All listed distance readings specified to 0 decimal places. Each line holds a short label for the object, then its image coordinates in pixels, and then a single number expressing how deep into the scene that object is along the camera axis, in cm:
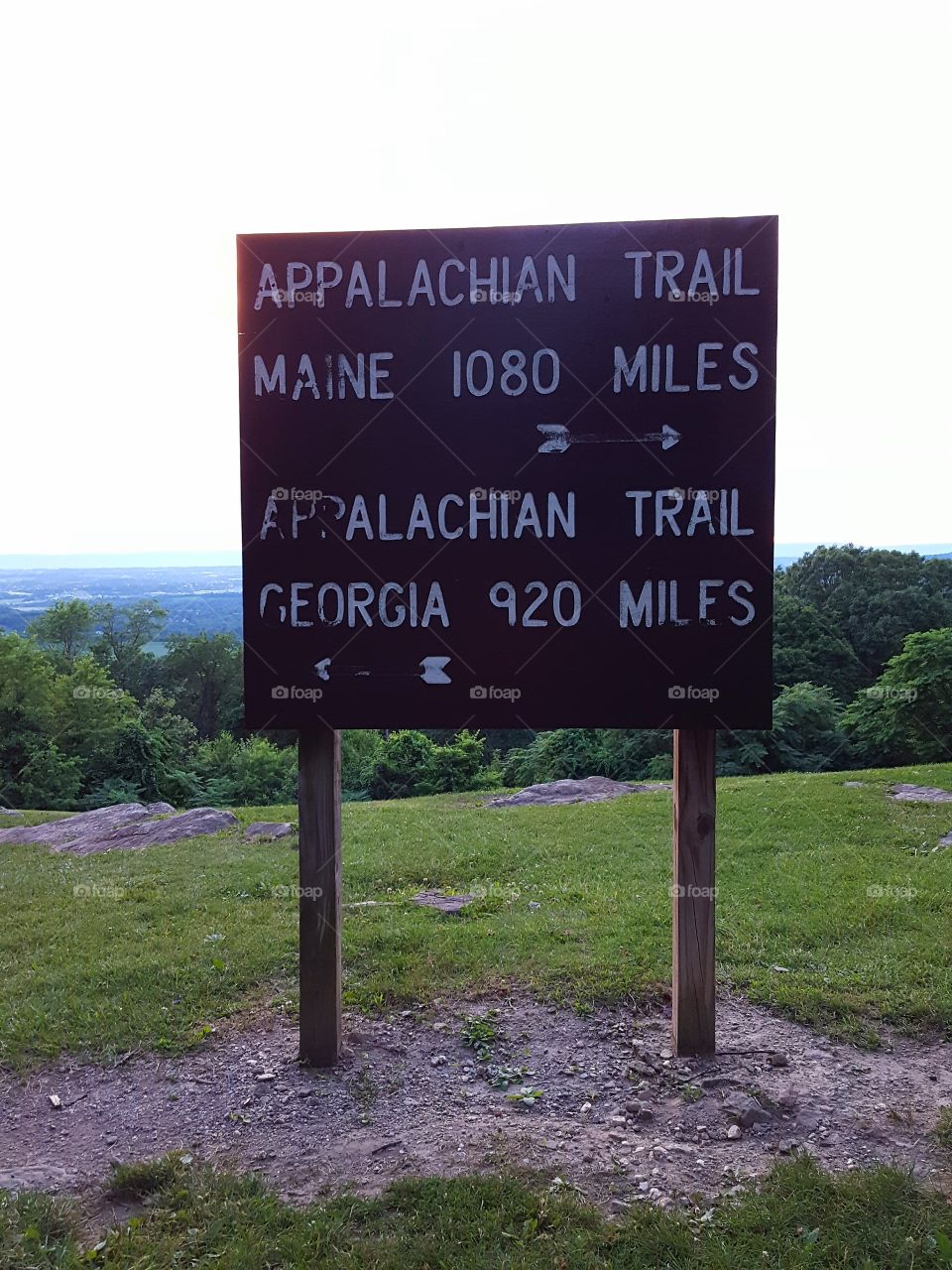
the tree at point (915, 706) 2503
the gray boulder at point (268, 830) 1109
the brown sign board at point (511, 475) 454
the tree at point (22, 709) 3133
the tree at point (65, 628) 4656
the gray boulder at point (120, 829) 1151
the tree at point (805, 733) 2759
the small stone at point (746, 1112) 425
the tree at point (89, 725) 3297
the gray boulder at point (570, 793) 1373
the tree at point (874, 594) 3841
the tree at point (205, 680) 5531
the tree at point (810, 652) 3444
